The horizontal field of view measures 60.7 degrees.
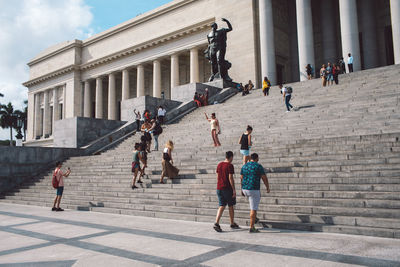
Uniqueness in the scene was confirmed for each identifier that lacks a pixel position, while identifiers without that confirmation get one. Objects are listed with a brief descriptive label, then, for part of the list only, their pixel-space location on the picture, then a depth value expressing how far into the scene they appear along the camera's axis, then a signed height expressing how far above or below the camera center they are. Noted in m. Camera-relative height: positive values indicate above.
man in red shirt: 6.65 -0.34
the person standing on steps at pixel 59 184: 10.46 -0.34
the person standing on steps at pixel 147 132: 14.12 +1.66
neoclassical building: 29.08 +13.23
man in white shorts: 6.33 -0.30
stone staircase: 6.71 +0.02
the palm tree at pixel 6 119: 73.44 +11.80
